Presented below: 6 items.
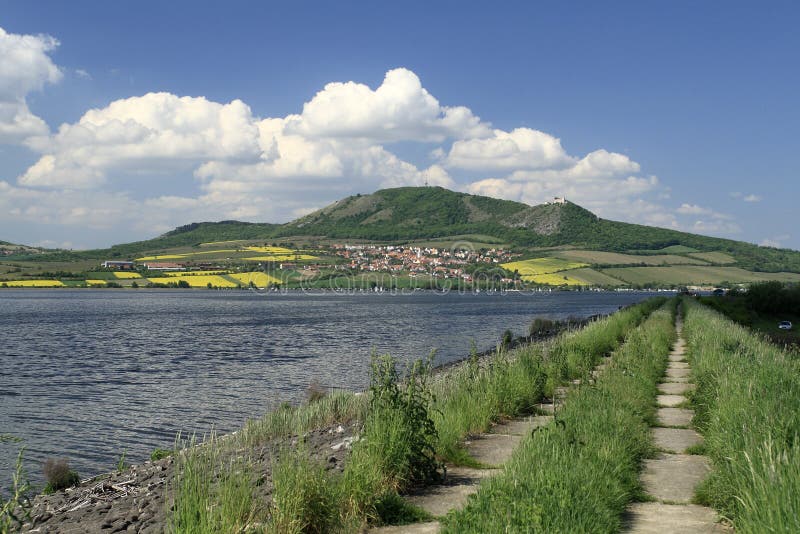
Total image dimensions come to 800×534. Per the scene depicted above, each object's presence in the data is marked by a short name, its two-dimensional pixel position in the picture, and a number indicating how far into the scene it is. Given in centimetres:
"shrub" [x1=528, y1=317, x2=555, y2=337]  4854
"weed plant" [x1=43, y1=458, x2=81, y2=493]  1237
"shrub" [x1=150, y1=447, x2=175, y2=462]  1372
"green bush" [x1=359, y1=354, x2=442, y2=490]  748
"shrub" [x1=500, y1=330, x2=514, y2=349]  3886
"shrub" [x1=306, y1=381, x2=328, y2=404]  1863
